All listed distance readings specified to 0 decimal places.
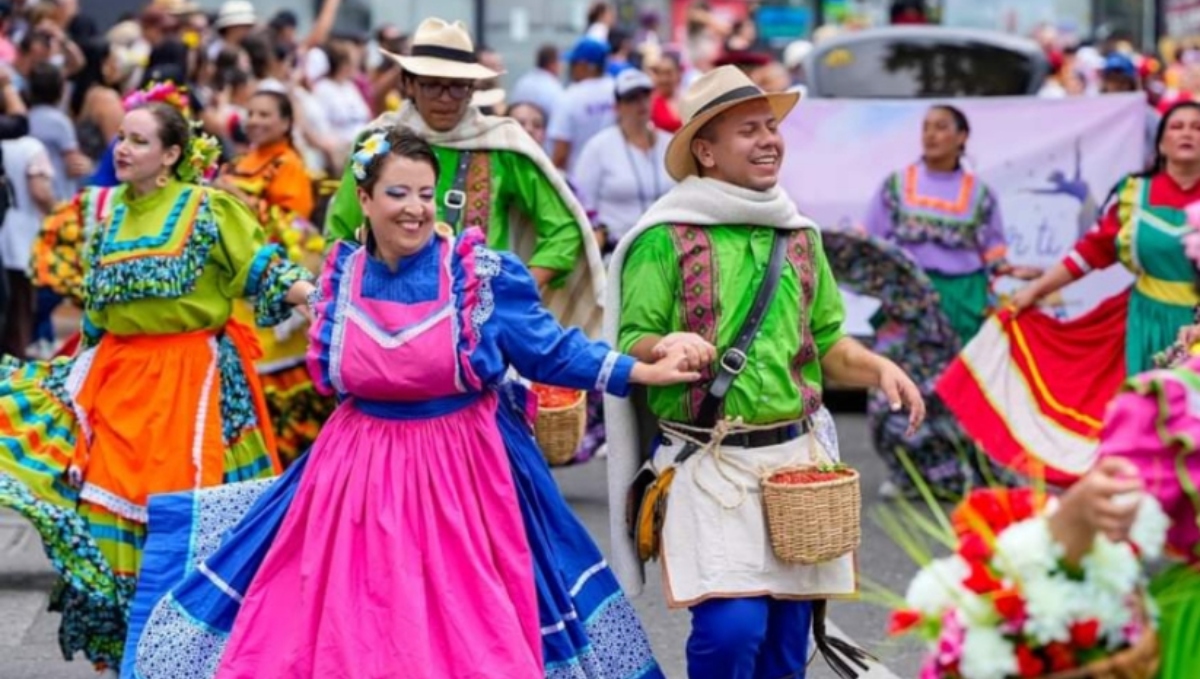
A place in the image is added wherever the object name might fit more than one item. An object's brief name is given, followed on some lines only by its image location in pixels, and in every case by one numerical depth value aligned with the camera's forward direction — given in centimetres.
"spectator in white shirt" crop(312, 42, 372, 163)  1587
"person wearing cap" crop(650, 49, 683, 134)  1495
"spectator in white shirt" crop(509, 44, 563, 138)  1762
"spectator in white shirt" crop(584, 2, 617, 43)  1828
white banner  1327
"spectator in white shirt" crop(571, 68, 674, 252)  1223
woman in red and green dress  912
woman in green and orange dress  720
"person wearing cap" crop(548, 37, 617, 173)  1538
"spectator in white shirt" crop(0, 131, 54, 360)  1299
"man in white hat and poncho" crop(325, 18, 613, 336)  791
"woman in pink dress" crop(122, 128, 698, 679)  575
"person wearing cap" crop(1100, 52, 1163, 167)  1535
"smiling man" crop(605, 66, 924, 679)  590
